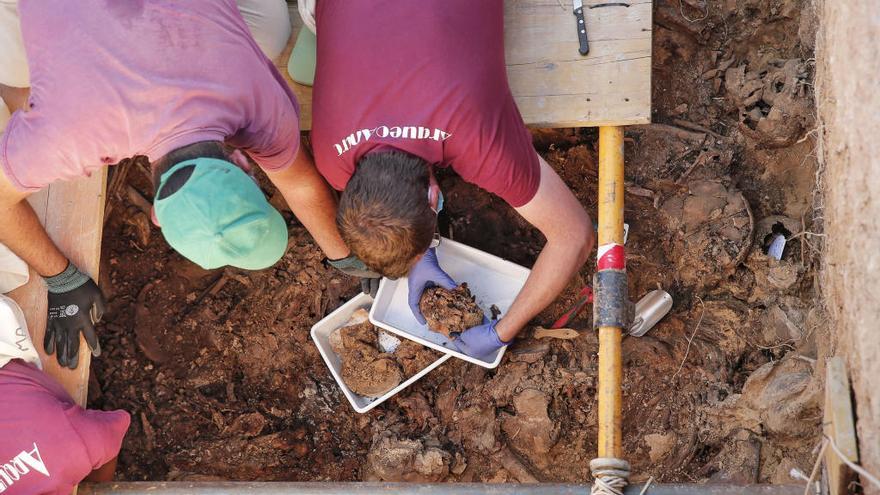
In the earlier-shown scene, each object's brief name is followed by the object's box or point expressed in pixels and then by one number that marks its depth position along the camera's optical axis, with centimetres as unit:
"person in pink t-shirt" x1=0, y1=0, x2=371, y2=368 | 234
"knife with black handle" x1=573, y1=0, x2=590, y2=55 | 331
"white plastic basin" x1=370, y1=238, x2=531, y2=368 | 354
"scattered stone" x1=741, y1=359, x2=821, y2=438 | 285
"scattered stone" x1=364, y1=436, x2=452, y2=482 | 334
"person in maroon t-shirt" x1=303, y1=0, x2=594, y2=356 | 262
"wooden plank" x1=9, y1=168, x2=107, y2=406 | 327
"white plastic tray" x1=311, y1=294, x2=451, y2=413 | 343
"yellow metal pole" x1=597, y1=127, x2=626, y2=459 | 276
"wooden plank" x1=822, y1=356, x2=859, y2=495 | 210
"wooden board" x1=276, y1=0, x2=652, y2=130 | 326
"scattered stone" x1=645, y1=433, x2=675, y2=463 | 318
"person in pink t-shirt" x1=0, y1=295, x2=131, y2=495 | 280
